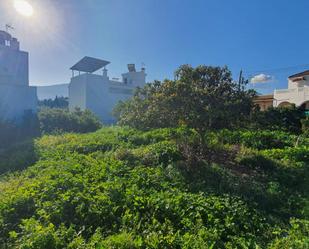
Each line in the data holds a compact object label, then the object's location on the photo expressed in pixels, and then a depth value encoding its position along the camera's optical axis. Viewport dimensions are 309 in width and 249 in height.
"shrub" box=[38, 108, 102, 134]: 17.00
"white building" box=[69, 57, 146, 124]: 27.94
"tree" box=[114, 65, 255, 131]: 6.56
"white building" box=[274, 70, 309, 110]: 21.12
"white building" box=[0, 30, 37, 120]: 16.41
